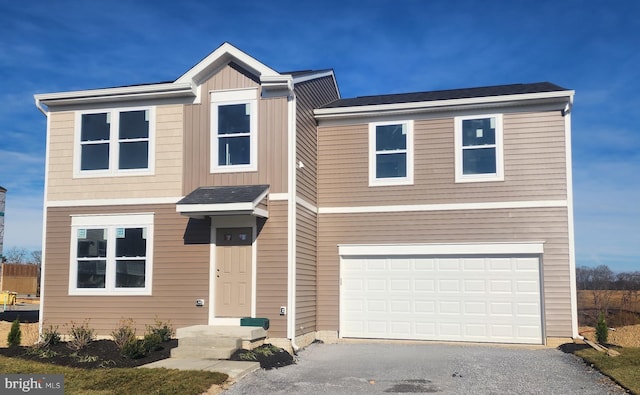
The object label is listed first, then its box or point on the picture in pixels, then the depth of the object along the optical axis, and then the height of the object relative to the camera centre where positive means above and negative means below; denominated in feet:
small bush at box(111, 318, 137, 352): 34.81 -5.21
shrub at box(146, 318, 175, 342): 39.65 -5.31
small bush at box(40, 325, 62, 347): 37.73 -5.71
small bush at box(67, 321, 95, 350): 36.45 -5.48
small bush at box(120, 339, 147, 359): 33.91 -5.66
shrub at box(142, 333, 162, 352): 35.57 -5.51
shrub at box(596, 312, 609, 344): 41.83 -5.61
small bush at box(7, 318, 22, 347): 38.81 -5.62
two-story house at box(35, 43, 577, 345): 41.70 +3.16
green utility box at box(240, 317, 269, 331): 39.55 -4.67
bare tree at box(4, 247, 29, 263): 181.57 -1.35
